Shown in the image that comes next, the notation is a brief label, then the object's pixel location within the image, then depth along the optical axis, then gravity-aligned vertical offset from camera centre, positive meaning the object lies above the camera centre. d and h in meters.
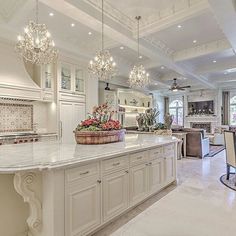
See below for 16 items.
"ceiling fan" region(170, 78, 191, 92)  8.86 +1.39
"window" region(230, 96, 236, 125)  12.08 +0.50
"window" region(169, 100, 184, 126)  14.21 +0.65
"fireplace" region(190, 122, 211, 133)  12.62 -0.31
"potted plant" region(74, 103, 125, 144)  2.91 -0.12
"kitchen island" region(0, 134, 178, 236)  1.81 -0.63
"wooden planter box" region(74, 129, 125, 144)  2.89 -0.23
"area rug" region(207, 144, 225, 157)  7.56 -1.23
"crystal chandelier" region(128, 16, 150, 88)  5.60 +1.21
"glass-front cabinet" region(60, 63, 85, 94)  5.98 +1.27
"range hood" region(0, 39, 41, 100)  4.71 +1.04
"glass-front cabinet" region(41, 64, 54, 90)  5.55 +1.23
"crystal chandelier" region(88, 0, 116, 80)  4.54 +1.25
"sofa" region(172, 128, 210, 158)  6.84 -0.77
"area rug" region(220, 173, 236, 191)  3.95 -1.27
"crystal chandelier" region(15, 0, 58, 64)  3.43 +1.31
